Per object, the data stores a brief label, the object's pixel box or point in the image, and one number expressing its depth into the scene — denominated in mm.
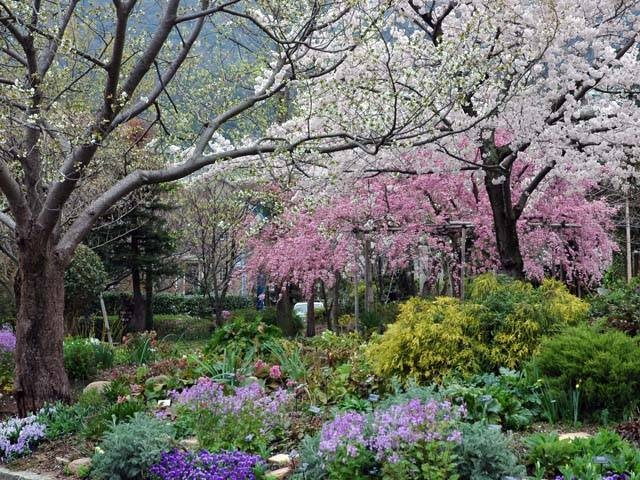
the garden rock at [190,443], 5293
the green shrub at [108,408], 5977
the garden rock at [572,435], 4402
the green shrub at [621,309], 6094
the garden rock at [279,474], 4602
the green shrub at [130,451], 4766
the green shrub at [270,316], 19688
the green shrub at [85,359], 9367
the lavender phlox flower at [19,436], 6188
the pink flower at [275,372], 6961
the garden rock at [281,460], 4875
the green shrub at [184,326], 20000
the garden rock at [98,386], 7373
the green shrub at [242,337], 8414
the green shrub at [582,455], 3881
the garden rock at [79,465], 5355
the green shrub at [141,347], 9992
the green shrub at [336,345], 7465
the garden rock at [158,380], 7422
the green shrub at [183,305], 23531
